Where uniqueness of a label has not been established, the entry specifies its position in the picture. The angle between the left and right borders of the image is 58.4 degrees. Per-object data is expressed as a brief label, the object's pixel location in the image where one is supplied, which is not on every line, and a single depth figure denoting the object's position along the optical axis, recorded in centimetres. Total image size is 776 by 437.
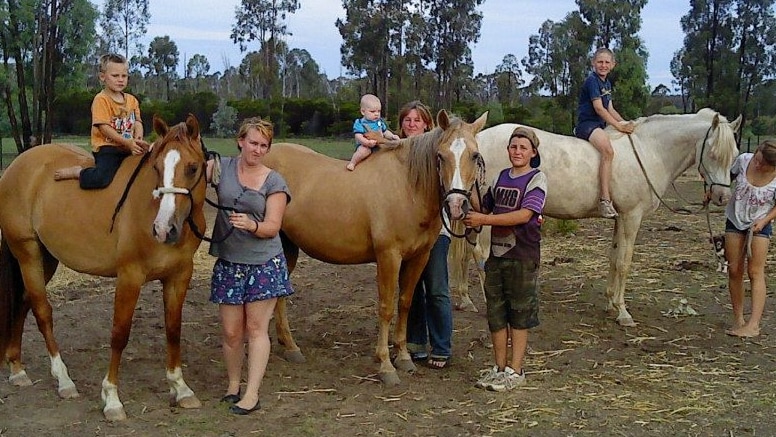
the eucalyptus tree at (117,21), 4484
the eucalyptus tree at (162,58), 5397
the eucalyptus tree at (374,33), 3403
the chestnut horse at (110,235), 352
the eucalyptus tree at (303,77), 5353
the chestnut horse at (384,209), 431
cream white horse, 622
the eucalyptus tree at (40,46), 2006
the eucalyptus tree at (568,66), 2864
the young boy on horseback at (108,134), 396
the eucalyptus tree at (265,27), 3877
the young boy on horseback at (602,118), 619
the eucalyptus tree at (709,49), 3173
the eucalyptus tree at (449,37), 3494
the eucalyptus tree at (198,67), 6175
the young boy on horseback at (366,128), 468
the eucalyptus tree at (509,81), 4662
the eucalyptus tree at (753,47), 3161
